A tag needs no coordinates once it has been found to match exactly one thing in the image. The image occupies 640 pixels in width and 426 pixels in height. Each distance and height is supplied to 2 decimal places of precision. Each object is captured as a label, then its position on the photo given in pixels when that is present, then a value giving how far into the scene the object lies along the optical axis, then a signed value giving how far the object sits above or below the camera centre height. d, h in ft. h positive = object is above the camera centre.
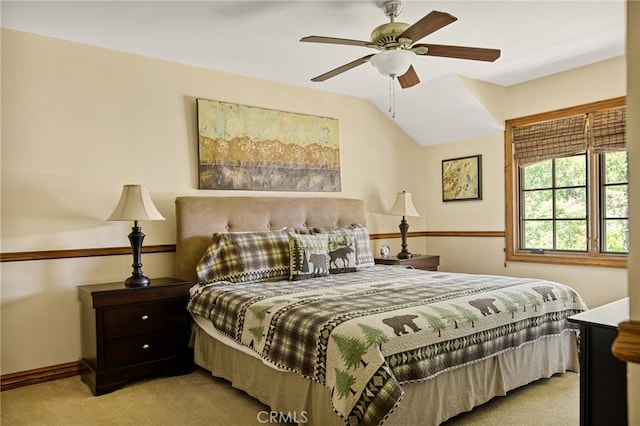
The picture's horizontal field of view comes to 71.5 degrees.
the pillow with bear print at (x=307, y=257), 11.53 -1.29
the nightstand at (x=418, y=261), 15.29 -1.93
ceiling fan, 8.44 +3.12
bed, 6.72 -2.10
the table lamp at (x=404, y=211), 16.05 -0.16
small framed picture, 16.31 +1.01
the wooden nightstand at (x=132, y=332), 9.76 -2.79
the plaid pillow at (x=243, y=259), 11.41 -1.30
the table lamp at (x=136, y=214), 10.48 -0.07
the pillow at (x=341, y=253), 12.41 -1.29
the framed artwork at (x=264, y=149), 12.97 +1.89
